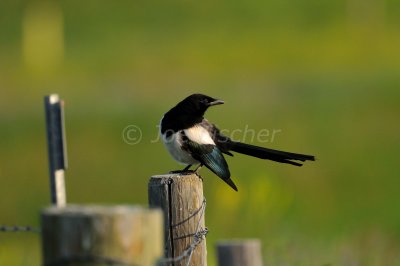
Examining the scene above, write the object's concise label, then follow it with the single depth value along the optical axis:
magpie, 13.39
